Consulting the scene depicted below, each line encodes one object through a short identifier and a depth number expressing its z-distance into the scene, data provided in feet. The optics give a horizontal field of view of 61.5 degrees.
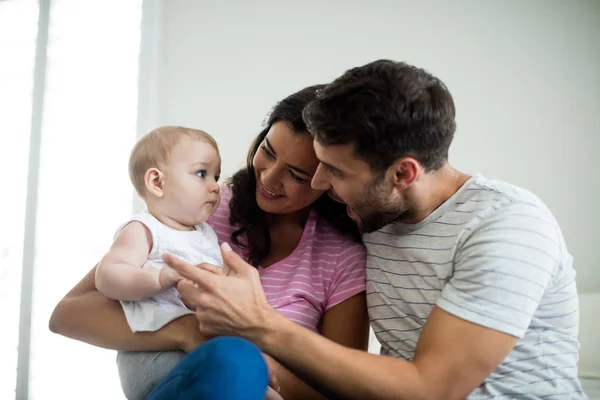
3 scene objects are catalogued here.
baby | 3.51
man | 3.17
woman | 3.63
